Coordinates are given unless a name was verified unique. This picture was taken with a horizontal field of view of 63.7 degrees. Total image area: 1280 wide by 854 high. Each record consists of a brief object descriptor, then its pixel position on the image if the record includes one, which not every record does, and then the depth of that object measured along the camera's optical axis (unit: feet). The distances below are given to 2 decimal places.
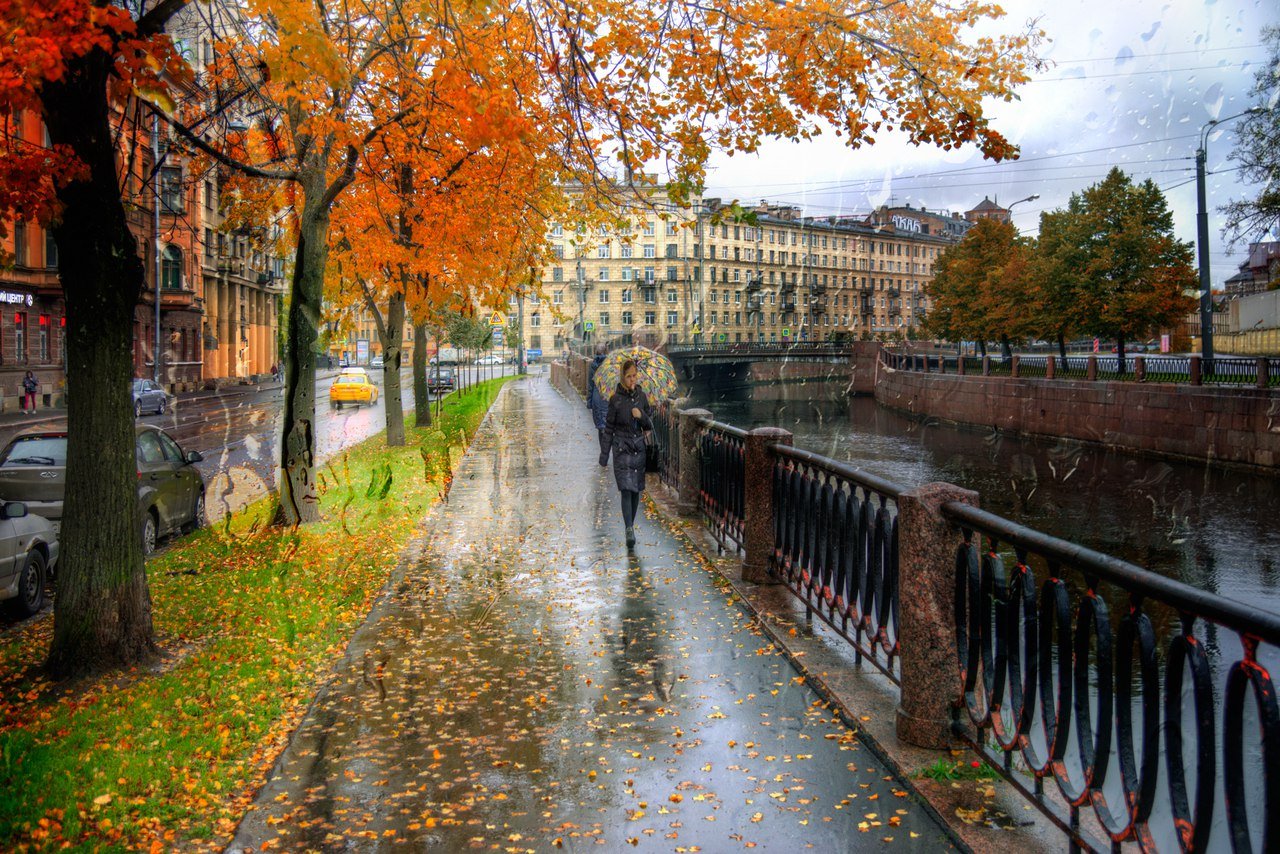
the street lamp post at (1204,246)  103.45
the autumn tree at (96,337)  20.95
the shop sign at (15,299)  128.67
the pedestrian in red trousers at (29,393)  126.11
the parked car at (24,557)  27.68
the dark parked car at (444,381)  192.34
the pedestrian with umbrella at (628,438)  35.63
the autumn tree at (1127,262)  152.46
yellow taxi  150.00
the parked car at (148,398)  127.85
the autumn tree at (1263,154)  96.89
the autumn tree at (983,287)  204.95
